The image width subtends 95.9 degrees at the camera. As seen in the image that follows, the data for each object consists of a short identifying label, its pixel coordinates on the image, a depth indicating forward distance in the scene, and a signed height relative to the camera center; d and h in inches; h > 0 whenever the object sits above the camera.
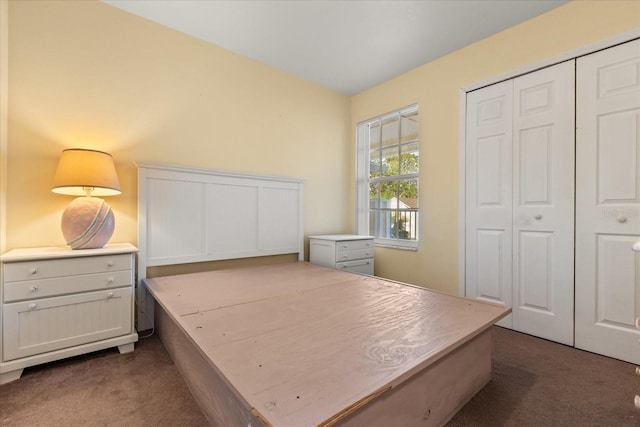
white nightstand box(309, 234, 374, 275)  113.7 -16.9
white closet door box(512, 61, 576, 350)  79.7 +2.9
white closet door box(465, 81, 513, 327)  92.0 +5.6
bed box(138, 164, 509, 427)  34.6 -20.7
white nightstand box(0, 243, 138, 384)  60.2 -21.5
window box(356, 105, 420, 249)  122.7 +15.3
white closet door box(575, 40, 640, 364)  70.2 +2.7
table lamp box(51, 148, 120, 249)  70.1 +3.3
